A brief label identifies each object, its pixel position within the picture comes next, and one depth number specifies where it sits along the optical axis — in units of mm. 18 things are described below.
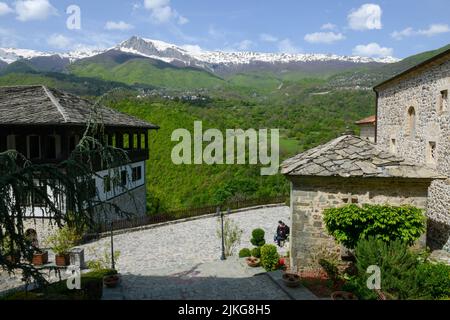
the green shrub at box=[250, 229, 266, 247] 16203
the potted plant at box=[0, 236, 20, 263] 5388
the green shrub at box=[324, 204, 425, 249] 10578
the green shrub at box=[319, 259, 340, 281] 11055
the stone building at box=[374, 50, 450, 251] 12750
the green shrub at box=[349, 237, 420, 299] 8391
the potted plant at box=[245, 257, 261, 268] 13430
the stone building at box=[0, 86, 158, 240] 17734
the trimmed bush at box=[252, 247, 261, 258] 13945
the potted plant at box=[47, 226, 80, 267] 14430
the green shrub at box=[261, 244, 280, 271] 12484
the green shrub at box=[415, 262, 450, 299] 8383
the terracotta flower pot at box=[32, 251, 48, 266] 15588
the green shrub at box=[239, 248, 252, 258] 14898
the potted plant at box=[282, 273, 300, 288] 10422
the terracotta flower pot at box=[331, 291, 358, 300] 8859
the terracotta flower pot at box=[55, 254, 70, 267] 14992
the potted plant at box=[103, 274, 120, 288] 10930
